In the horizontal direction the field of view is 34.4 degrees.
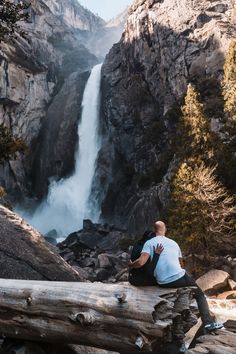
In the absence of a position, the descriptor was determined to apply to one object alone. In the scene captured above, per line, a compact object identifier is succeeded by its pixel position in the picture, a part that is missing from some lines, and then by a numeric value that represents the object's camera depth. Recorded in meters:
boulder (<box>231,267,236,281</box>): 21.38
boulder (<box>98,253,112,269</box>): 28.38
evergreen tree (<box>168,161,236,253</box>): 23.36
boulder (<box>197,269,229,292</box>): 19.11
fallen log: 5.14
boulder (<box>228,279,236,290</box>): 19.28
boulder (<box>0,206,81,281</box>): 8.91
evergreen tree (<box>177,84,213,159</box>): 26.84
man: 5.64
